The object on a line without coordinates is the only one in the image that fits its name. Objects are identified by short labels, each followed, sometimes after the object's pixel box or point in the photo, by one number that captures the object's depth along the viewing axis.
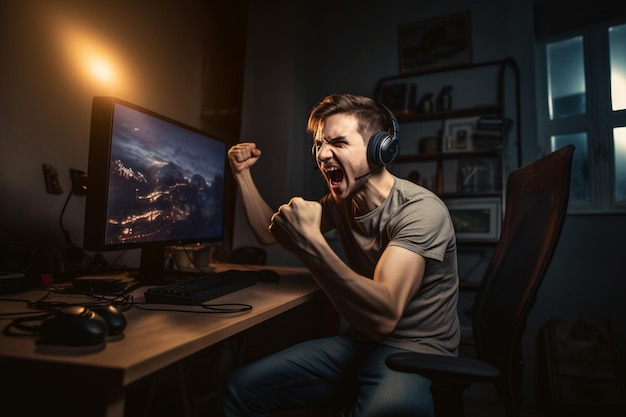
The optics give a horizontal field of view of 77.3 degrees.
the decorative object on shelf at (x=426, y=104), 2.94
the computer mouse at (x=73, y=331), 0.60
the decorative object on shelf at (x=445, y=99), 2.88
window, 2.68
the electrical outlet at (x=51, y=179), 1.60
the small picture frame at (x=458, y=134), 2.80
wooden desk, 0.54
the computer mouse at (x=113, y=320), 0.67
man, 0.82
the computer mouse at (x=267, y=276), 1.41
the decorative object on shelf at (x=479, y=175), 2.66
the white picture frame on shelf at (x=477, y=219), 2.70
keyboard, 0.96
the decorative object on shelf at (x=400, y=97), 3.01
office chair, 0.72
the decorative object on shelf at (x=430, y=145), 2.90
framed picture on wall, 2.97
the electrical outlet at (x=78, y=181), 1.68
